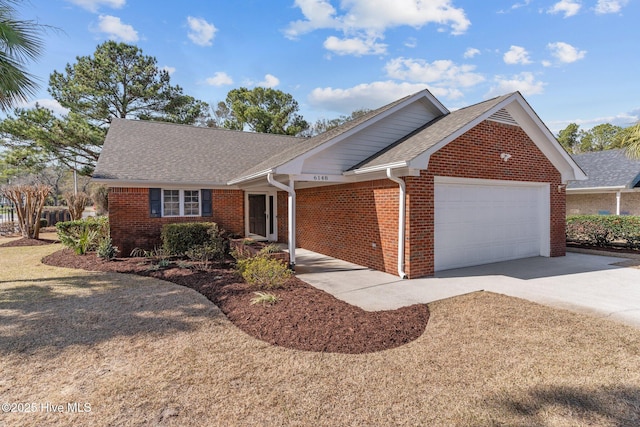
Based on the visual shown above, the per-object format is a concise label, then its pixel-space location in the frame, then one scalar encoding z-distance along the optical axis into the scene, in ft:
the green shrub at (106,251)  33.76
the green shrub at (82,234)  36.70
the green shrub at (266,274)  21.62
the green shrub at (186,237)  34.58
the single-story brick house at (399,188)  26.30
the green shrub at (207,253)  32.42
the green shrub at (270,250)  27.45
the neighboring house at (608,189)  51.98
